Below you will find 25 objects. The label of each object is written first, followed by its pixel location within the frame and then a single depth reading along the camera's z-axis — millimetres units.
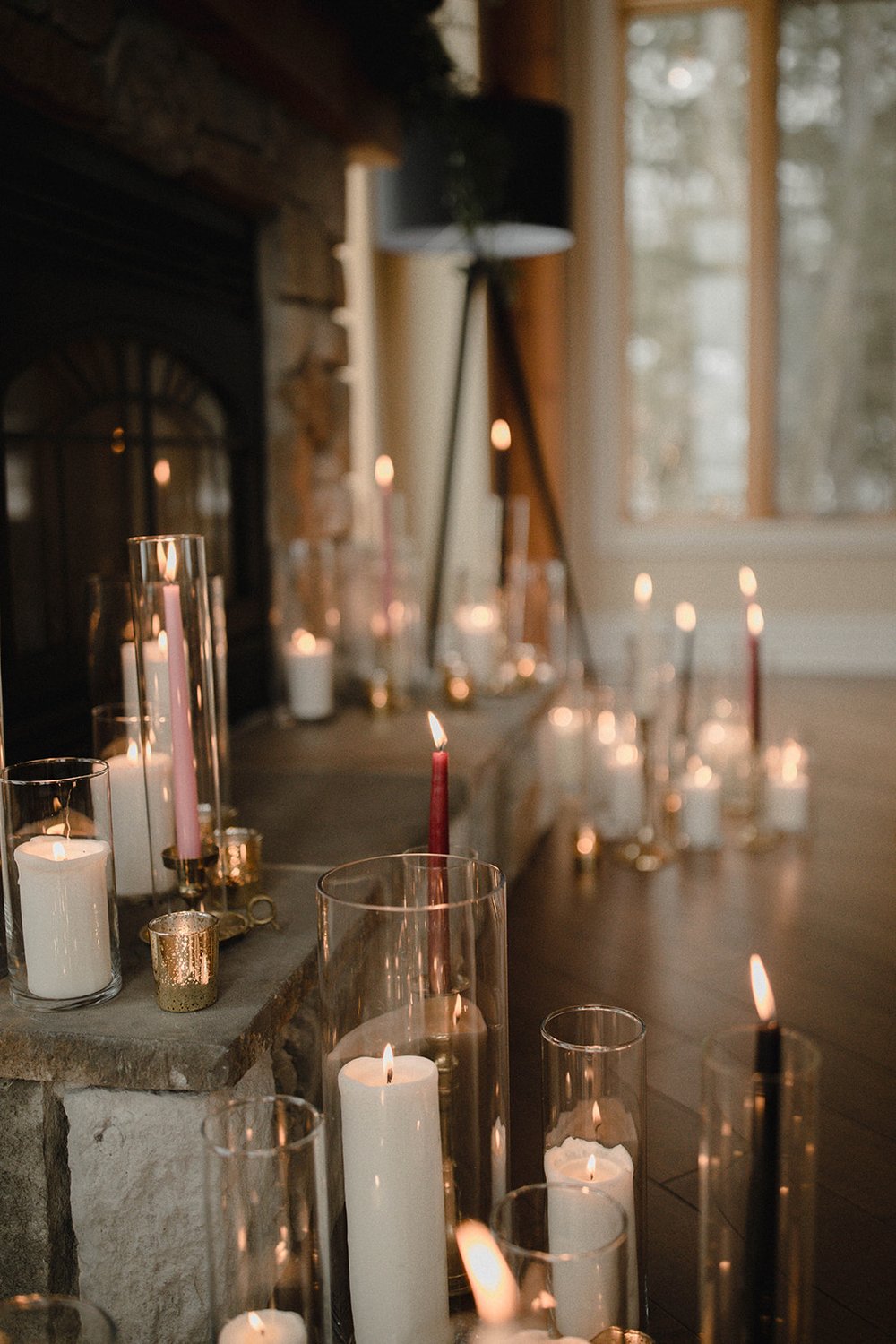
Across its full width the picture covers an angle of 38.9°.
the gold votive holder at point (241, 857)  1319
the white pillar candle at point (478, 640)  2775
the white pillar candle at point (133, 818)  1323
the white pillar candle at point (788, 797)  2555
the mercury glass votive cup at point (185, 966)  1088
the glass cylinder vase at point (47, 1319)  806
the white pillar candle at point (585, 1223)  857
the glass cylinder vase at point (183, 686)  1159
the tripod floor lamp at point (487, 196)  3277
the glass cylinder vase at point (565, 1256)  791
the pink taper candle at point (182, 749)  1149
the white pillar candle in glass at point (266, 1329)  861
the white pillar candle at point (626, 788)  2529
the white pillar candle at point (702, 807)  2459
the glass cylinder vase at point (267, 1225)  852
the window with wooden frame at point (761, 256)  4789
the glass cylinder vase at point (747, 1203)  820
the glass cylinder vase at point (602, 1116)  1010
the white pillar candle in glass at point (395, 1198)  934
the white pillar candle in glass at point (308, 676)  2479
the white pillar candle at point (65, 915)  1077
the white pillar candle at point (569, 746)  2787
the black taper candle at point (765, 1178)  780
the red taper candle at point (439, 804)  1045
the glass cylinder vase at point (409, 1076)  942
